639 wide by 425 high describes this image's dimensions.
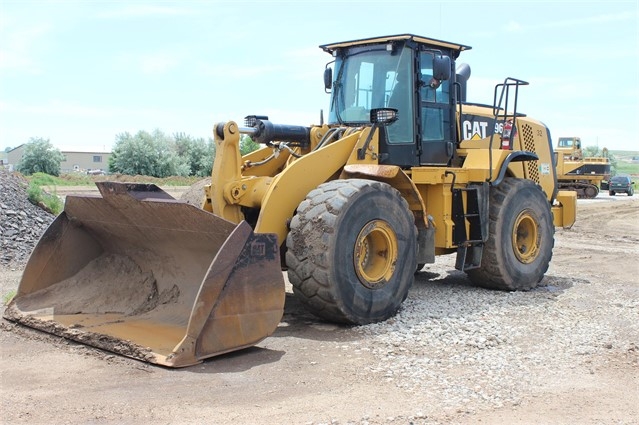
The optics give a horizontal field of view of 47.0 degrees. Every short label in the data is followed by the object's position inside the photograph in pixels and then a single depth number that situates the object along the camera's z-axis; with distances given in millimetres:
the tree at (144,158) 56625
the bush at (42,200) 13068
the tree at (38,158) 59062
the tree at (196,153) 60256
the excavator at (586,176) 34781
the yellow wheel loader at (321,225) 5598
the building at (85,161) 83500
